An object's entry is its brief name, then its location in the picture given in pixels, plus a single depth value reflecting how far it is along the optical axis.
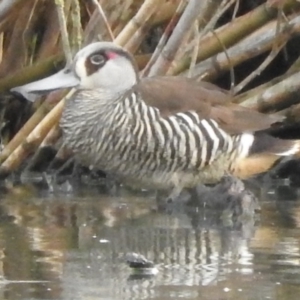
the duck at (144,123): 12.84
